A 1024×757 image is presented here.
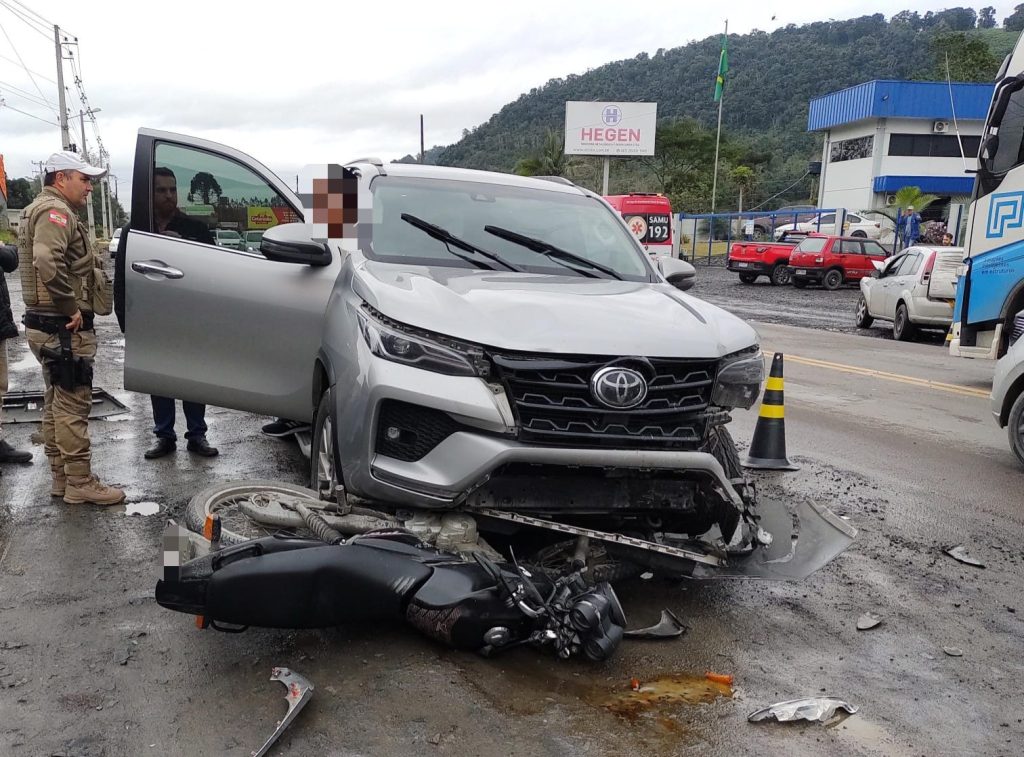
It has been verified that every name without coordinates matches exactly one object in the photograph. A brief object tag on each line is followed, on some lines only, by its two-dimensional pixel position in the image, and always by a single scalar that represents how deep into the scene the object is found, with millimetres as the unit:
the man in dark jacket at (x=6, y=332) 5711
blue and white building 49719
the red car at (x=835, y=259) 28703
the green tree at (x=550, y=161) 65000
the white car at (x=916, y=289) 15719
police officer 4836
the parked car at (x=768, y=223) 46031
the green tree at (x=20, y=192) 73206
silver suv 3357
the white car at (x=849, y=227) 38025
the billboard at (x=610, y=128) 53562
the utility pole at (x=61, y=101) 44812
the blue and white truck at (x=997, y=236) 9953
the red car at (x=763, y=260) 30250
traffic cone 6156
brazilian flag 50266
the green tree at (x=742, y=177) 64000
